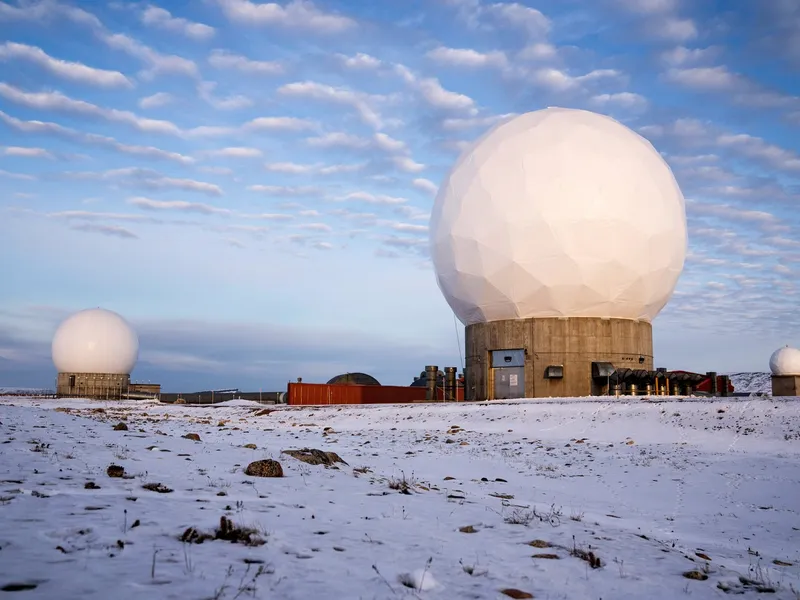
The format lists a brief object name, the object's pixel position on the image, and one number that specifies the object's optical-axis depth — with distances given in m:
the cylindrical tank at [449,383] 37.96
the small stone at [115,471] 7.27
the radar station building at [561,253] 31.17
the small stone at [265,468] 8.21
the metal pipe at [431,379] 38.06
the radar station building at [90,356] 53.28
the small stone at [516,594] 4.45
